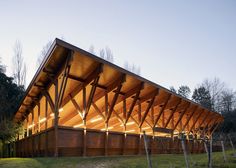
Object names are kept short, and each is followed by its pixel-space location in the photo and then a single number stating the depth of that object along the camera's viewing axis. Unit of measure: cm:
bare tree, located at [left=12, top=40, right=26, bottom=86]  2364
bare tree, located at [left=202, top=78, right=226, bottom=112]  3460
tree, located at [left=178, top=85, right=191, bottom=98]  3896
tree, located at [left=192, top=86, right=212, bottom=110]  3314
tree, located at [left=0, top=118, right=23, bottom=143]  1187
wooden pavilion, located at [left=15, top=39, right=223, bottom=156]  672
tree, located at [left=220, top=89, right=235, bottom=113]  3468
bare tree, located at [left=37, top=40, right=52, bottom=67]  2288
